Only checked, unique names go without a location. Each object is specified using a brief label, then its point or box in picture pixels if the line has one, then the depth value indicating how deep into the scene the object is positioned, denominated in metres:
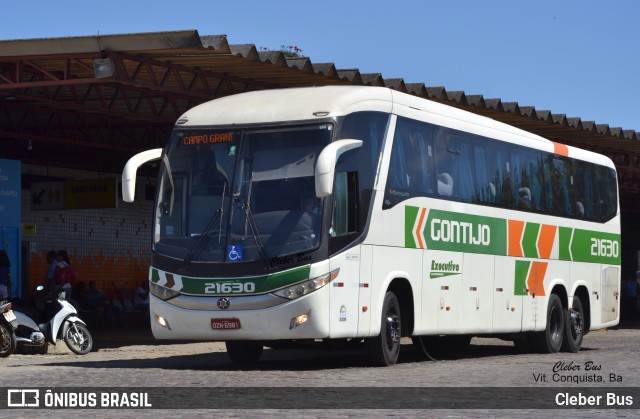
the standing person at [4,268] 27.94
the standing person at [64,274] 25.82
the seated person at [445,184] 18.56
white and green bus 15.66
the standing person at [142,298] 36.66
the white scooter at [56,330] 20.58
